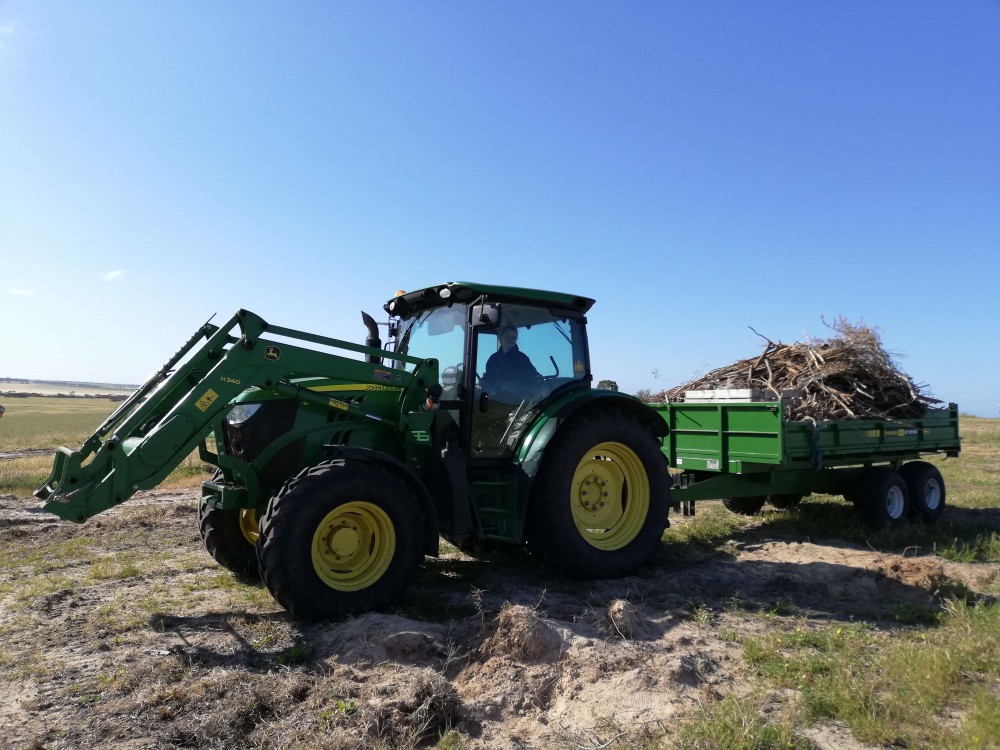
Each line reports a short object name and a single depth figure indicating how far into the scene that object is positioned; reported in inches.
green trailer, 289.1
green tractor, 179.2
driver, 229.9
